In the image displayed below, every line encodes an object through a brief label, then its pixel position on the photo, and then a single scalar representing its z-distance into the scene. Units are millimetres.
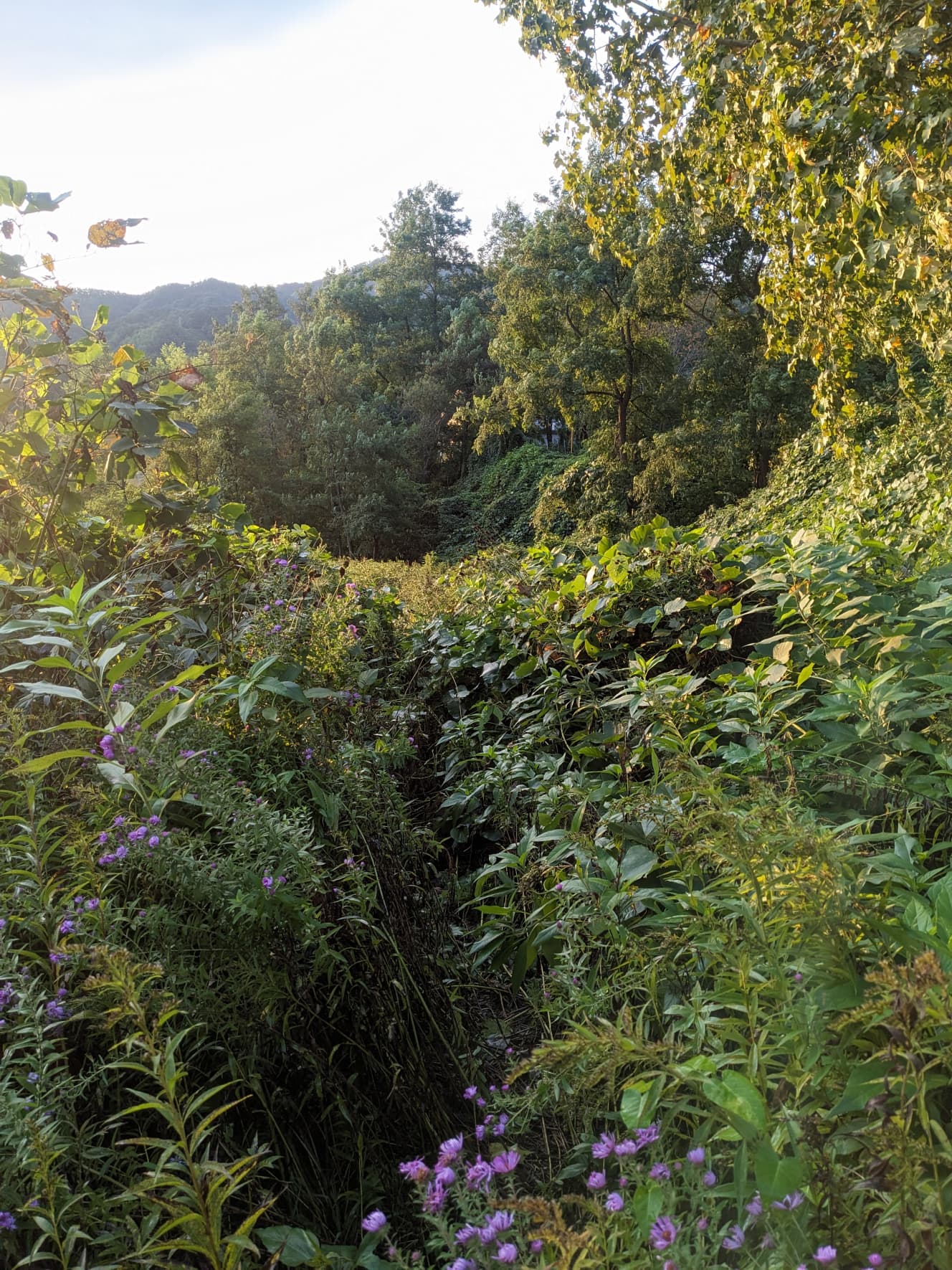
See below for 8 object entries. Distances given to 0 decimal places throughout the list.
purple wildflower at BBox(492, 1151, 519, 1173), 831
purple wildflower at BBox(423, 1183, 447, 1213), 785
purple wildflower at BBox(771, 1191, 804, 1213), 721
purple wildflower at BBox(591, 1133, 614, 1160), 846
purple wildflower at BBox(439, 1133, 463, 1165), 883
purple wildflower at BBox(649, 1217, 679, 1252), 695
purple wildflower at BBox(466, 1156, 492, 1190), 846
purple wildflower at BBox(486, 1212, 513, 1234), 773
